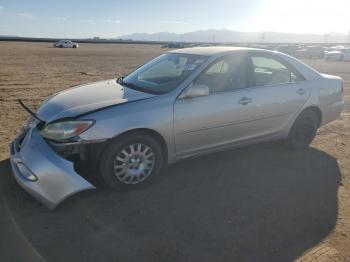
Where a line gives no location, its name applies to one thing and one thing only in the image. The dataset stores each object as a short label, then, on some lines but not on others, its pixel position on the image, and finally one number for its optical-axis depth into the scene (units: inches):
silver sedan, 142.9
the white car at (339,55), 1412.4
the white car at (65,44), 2242.5
